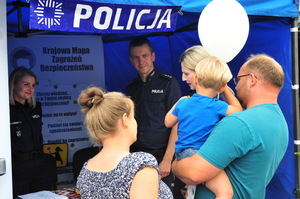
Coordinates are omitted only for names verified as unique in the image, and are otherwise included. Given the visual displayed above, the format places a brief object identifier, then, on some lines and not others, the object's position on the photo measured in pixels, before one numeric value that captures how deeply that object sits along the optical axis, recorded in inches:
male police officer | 134.4
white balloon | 105.0
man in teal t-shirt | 71.5
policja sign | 96.4
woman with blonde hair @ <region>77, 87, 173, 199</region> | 58.8
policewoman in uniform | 136.9
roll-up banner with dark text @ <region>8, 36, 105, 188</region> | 177.9
